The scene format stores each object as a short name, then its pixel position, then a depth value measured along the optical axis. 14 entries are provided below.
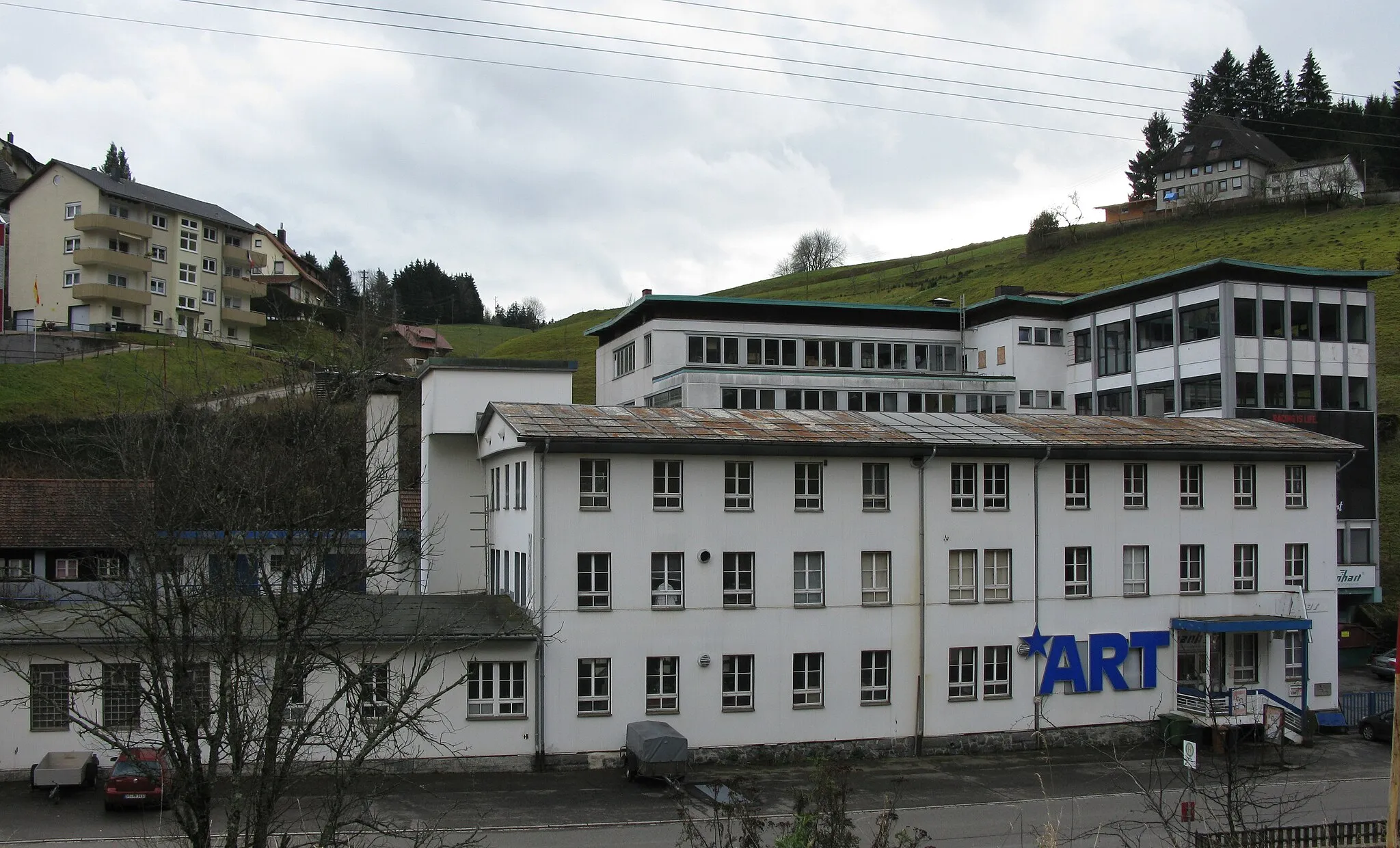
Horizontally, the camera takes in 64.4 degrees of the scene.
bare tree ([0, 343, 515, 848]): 12.02
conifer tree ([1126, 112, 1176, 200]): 139.88
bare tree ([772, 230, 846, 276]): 171.88
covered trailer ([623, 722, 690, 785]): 26.69
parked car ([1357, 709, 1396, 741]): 33.69
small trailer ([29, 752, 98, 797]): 24.61
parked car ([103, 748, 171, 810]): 23.19
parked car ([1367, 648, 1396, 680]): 42.97
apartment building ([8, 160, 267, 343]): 80.50
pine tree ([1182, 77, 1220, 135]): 133.12
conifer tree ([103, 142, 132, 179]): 125.83
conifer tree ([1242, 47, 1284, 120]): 127.44
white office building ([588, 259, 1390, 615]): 50.81
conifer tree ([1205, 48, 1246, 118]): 131.75
